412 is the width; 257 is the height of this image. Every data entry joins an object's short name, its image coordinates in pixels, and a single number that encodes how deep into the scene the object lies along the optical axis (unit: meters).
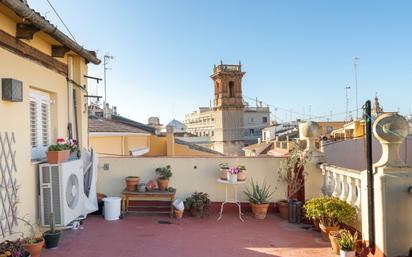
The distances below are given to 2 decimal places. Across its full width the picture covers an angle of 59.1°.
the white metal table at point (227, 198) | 7.50
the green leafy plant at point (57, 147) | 5.79
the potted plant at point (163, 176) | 7.67
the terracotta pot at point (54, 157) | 5.73
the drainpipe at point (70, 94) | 7.18
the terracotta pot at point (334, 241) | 5.08
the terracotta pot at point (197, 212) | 7.36
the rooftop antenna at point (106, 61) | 18.12
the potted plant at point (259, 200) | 7.35
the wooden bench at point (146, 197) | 7.35
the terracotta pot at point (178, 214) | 7.31
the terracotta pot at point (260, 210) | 7.34
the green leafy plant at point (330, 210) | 5.30
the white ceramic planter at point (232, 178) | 7.46
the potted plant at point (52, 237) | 5.32
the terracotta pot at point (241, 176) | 7.56
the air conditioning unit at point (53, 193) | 5.67
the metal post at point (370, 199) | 4.55
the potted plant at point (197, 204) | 7.33
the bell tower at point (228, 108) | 57.16
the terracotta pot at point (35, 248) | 4.67
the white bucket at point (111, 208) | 7.14
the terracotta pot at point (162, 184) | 7.66
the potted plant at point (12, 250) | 4.00
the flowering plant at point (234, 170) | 7.49
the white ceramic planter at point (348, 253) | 4.70
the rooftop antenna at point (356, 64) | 27.86
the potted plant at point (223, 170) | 7.67
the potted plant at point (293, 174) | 7.22
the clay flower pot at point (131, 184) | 7.60
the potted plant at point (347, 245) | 4.70
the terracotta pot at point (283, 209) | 7.28
